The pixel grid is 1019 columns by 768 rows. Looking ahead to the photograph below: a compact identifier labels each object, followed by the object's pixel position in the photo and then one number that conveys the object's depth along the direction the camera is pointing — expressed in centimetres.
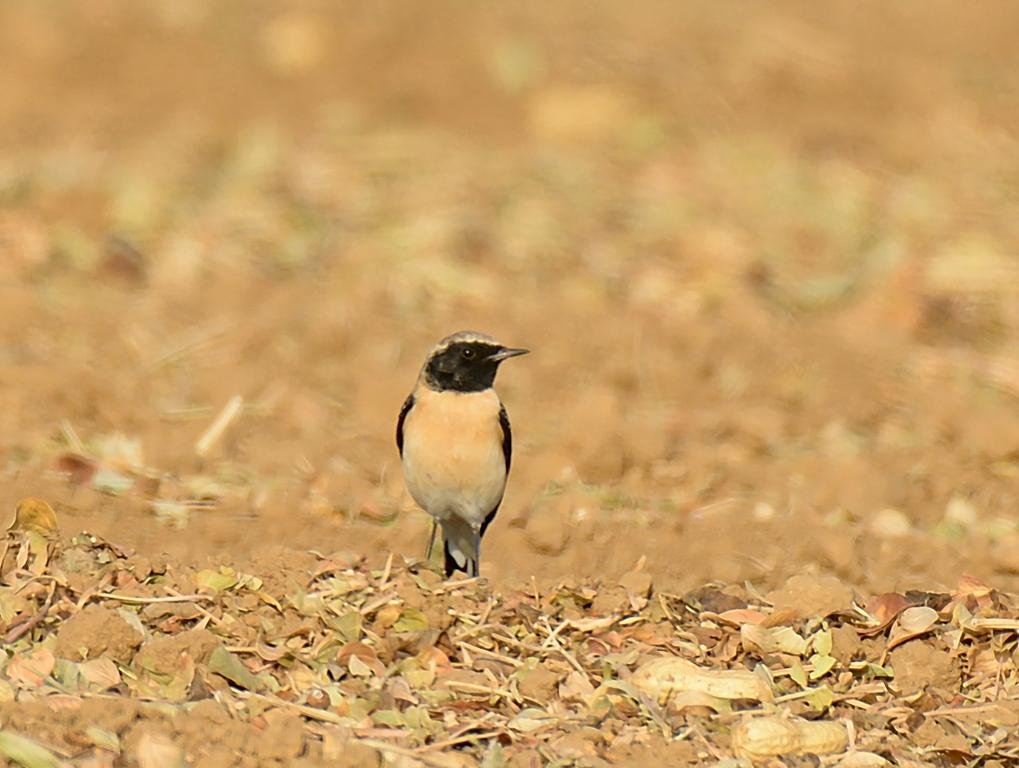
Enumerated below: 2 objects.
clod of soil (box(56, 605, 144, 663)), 1298
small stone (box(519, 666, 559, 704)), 1311
